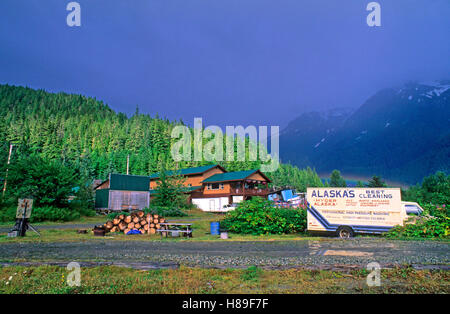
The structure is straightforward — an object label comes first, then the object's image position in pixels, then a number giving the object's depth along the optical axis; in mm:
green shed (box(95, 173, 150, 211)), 39344
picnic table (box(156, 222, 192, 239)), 17781
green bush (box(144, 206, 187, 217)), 33119
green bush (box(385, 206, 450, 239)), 15652
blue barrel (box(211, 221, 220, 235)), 18797
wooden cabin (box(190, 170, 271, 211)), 51938
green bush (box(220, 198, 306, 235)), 18359
